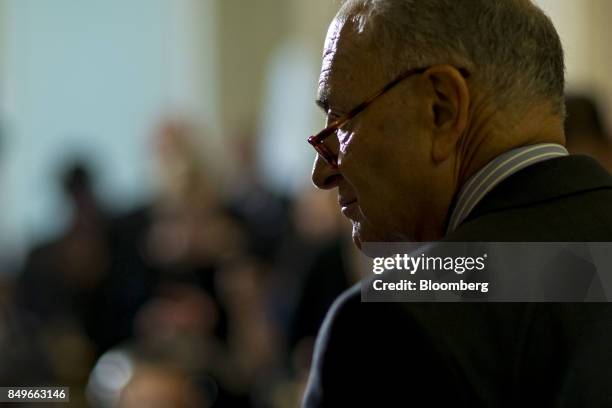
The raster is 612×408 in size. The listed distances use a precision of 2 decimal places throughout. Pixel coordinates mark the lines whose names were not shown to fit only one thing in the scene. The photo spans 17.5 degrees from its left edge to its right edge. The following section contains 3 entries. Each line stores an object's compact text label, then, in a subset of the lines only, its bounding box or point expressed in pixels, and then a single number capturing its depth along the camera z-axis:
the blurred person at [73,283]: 8.96
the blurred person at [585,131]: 5.88
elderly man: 2.56
